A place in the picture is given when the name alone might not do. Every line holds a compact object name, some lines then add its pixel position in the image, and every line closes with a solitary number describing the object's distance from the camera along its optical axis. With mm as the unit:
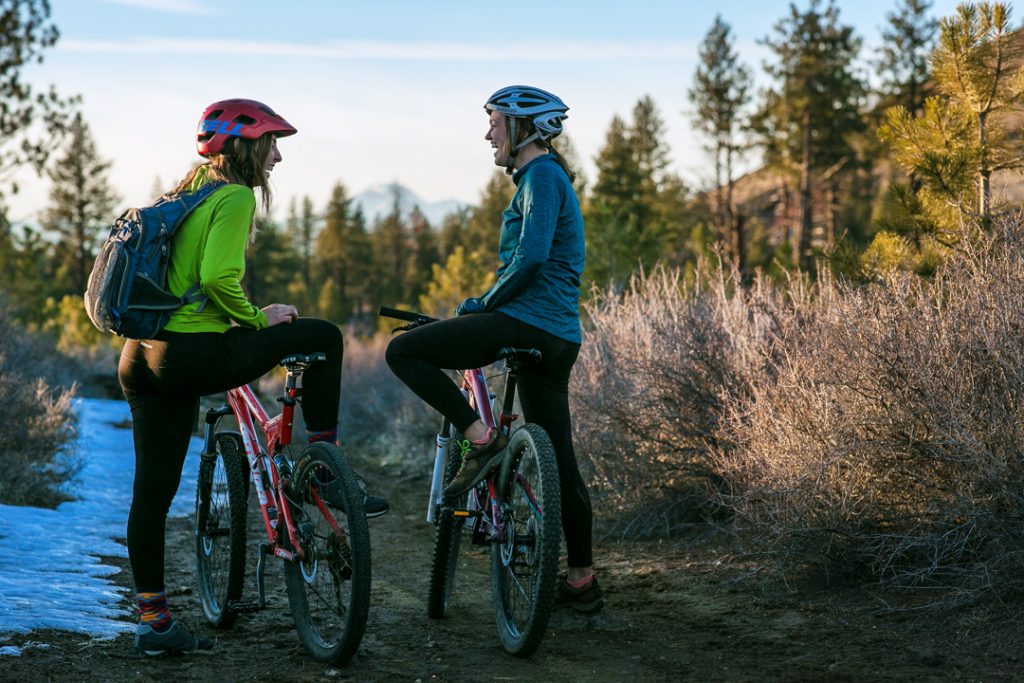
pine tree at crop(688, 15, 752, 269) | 47469
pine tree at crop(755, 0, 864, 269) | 44312
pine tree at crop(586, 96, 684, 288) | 30344
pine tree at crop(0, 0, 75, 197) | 20922
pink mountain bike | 4180
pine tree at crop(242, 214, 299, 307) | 71812
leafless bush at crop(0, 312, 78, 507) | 7773
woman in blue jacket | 4516
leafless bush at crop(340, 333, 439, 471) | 13172
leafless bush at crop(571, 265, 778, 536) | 6891
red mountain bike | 4082
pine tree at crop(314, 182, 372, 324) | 84875
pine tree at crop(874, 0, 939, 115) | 43969
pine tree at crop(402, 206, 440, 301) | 79188
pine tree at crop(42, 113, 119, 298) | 63906
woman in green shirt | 4059
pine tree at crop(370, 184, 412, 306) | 86812
